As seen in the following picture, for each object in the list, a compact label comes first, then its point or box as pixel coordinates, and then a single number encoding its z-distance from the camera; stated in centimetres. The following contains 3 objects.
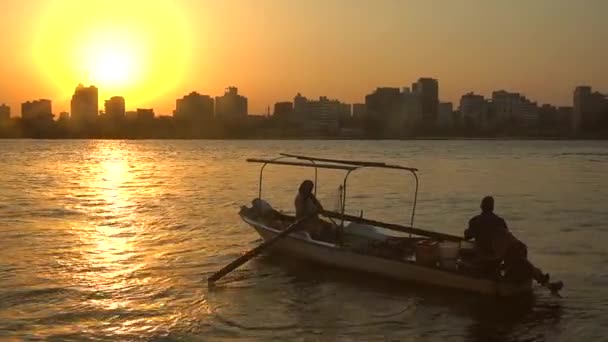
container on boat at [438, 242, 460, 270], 1459
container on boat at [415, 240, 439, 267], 1471
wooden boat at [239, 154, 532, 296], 1430
